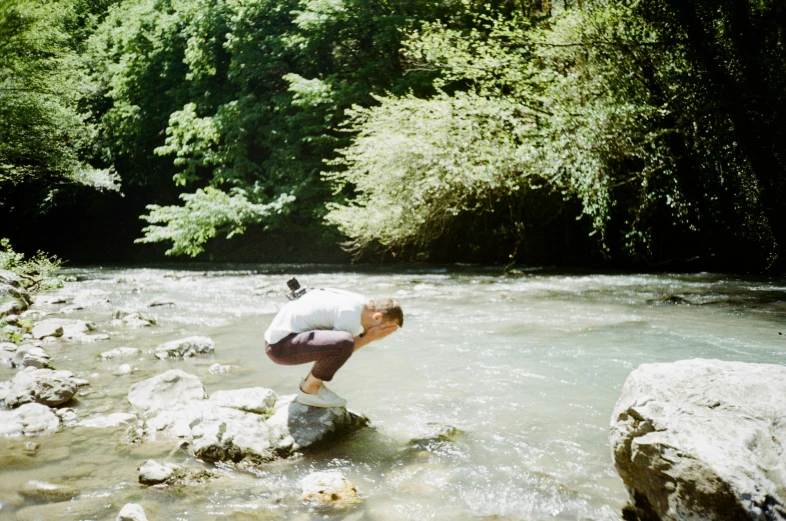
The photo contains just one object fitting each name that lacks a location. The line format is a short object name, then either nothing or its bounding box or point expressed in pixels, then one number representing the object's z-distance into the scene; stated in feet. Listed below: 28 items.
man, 13.82
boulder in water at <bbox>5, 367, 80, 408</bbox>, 15.64
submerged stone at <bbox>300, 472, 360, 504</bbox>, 10.52
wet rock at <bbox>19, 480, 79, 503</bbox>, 10.46
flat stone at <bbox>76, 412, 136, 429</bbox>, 14.47
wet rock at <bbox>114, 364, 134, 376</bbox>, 19.58
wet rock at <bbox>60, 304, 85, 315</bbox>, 34.33
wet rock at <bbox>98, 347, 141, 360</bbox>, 21.99
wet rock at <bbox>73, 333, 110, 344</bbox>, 25.02
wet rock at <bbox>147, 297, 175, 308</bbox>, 36.17
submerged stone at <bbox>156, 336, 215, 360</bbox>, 22.18
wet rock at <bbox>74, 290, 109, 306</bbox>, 37.88
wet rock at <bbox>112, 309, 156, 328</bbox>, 29.07
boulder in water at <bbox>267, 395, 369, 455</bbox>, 13.16
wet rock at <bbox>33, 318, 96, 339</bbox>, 25.62
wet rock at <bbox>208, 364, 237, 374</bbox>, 20.06
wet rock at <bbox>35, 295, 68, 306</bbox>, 37.63
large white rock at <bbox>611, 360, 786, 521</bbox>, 8.16
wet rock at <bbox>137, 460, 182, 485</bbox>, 11.07
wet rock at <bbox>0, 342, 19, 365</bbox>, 20.93
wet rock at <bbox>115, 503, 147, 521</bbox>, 9.17
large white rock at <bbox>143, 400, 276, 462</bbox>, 12.46
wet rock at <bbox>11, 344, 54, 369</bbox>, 19.51
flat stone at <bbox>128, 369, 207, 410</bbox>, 15.64
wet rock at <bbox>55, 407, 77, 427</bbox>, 14.64
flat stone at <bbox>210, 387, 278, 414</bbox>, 14.78
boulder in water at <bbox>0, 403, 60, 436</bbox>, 13.89
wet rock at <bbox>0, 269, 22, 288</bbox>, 36.91
